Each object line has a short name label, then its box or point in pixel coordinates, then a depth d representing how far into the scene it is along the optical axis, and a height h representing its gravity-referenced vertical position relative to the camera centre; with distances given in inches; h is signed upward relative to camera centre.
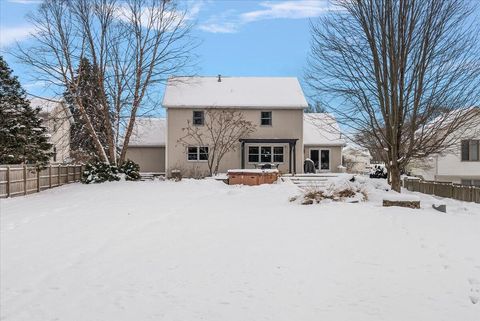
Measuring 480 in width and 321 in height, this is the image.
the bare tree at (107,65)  1060.5 +220.4
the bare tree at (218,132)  1235.2 +78.7
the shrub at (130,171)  1027.3 -19.3
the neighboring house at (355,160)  1861.5 +9.2
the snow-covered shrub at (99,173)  992.2 -23.0
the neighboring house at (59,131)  1385.3 +111.6
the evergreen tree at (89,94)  1065.5 +157.3
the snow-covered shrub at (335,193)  539.6 -36.5
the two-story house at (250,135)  1235.9 +89.3
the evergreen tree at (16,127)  834.8 +61.7
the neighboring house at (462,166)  1275.8 -10.9
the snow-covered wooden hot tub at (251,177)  897.5 -28.4
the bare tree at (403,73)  561.0 +108.0
